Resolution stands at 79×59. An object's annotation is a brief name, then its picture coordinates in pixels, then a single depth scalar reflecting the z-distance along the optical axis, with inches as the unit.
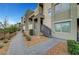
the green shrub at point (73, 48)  53.7
